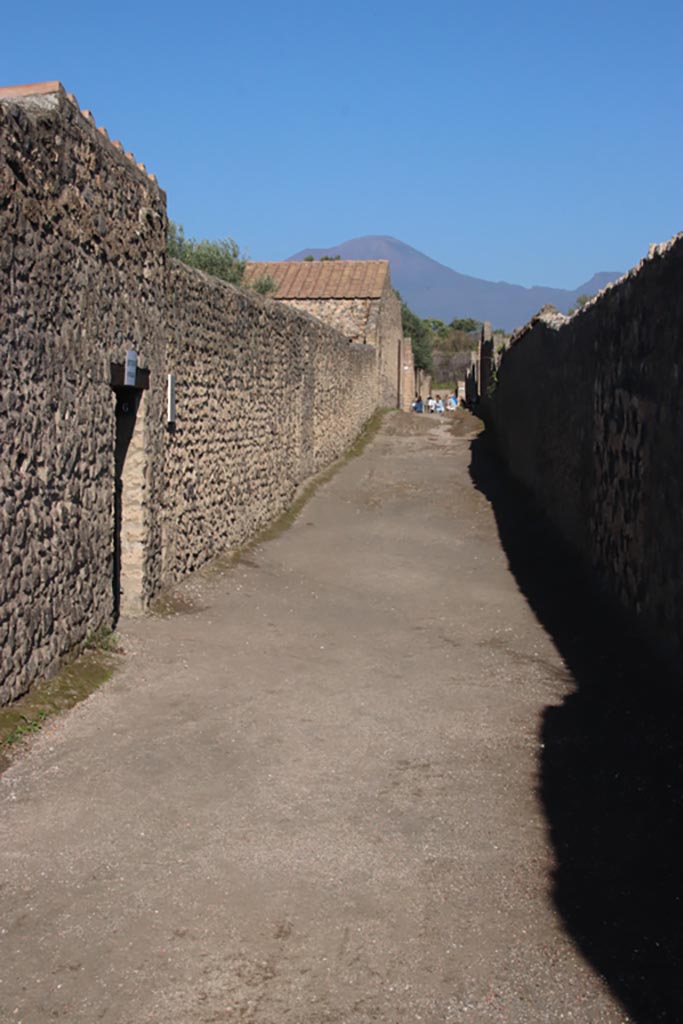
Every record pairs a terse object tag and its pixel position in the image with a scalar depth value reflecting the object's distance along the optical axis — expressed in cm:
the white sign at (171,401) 925
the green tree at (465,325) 10993
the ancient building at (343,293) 3100
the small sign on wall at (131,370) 801
